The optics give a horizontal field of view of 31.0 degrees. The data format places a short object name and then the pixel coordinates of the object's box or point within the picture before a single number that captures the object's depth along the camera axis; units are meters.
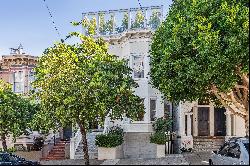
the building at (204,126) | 33.03
